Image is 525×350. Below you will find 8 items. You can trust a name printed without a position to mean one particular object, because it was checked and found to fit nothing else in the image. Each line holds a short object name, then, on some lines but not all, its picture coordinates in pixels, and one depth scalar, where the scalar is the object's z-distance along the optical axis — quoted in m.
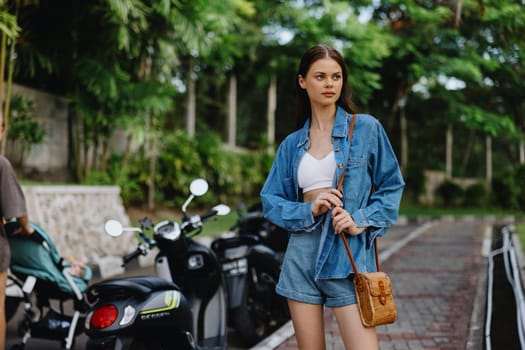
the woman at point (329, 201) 2.61
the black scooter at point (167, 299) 3.52
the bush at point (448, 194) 32.41
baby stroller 4.78
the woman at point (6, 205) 4.04
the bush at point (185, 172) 15.45
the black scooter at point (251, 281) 5.42
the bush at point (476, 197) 32.66
